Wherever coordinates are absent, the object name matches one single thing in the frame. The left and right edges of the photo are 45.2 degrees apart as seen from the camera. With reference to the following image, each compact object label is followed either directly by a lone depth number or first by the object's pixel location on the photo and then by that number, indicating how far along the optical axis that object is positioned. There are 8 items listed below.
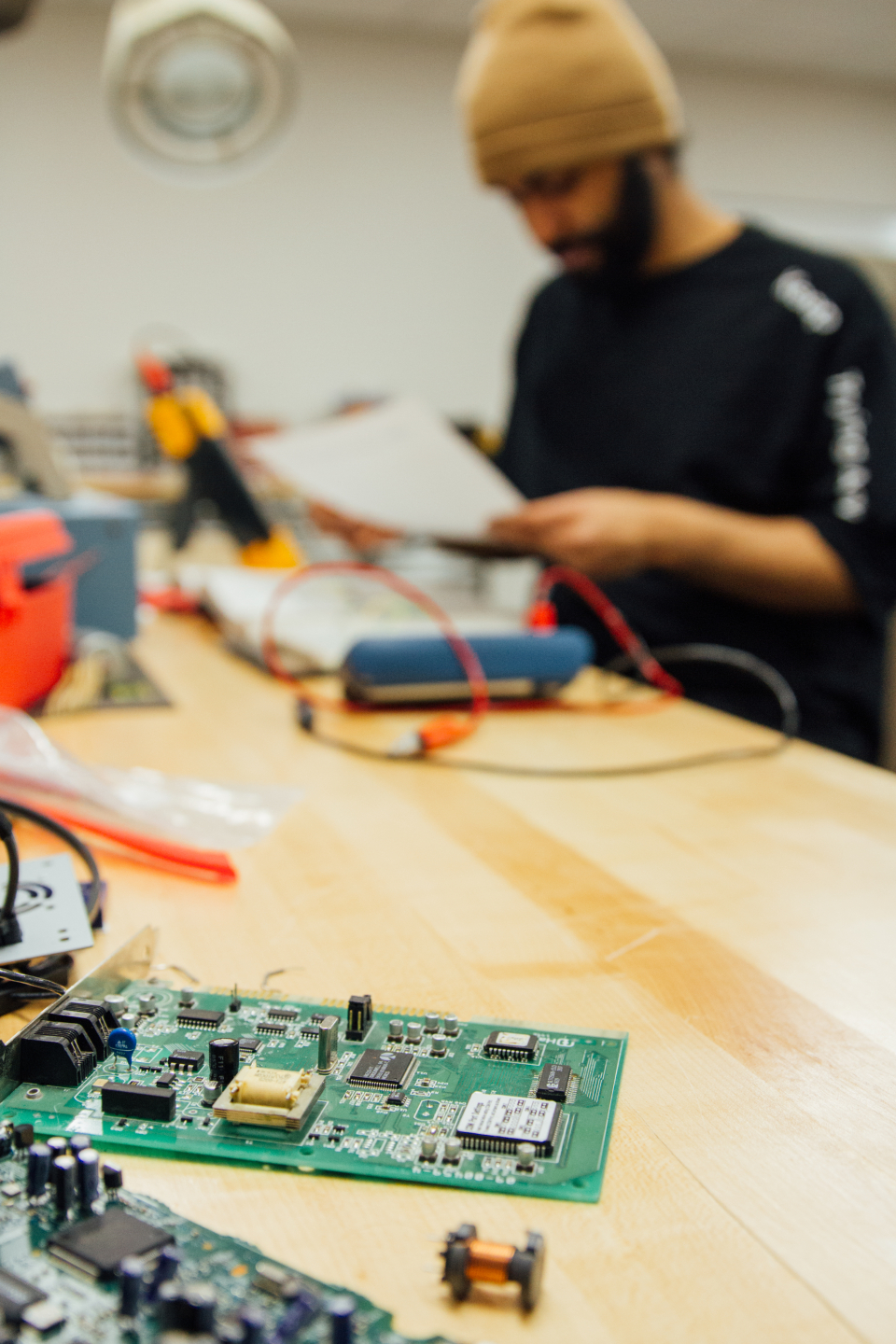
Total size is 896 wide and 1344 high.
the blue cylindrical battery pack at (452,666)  0.97
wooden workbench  0.31
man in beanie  1.25
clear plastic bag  0.65
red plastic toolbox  0.85
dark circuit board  0.27
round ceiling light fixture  1.42
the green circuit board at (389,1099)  0.35
